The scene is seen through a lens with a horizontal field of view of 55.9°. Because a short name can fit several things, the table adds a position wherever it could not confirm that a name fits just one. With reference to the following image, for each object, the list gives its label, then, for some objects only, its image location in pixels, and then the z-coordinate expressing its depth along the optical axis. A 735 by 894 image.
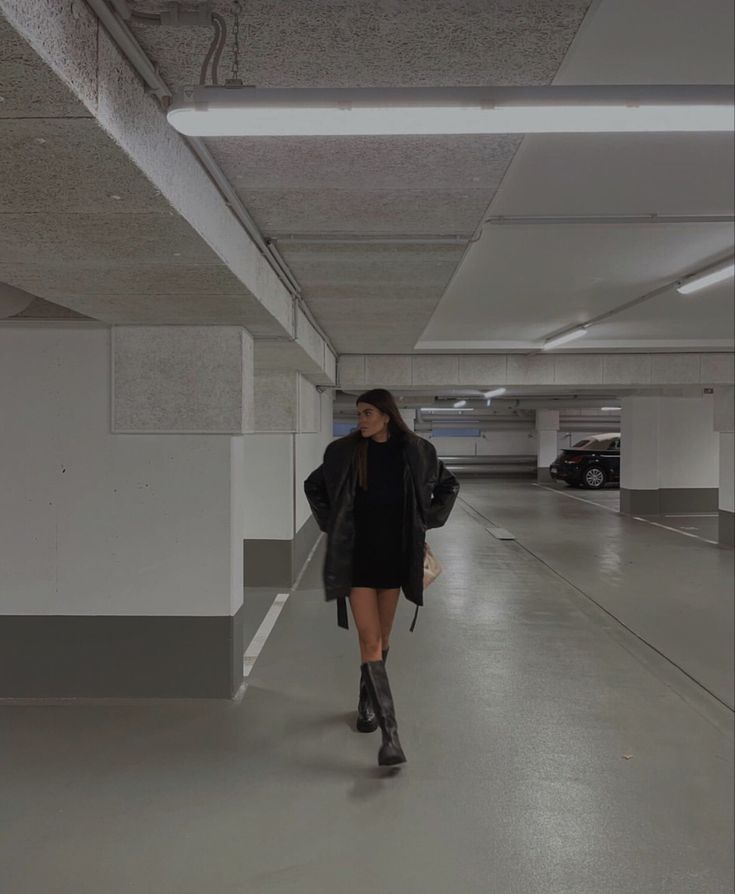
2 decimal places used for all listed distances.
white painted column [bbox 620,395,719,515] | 13.70
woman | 3.17
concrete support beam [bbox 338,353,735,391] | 9.64
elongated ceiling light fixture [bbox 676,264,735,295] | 4.72
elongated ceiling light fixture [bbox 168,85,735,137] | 1.37
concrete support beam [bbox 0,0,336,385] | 1.31
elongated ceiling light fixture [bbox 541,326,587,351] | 7.63
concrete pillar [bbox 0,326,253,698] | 3.82
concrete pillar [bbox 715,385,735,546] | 9.81
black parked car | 20.03
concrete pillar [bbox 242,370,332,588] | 6.97
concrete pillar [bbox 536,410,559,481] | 22.73
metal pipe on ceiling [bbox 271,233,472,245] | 3.32
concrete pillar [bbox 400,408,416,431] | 20.75
